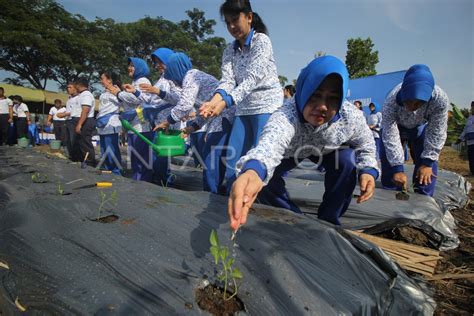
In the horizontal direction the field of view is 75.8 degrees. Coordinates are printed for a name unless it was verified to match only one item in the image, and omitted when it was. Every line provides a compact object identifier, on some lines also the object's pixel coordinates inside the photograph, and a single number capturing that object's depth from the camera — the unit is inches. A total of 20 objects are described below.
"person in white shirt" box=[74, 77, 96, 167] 181.5
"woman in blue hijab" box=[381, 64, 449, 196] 94.5
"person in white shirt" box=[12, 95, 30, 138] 323.2
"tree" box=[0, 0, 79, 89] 669.9
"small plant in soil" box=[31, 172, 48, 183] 81.4
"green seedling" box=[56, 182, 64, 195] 67.2
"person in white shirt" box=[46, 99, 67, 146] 337.0
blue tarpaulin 352.5
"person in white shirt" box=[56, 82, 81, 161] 197.2
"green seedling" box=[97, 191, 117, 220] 55.1
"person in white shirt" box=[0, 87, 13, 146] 283.7
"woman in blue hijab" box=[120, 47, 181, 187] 123.3
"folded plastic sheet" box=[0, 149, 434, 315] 32.0
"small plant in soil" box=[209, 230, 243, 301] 32.6
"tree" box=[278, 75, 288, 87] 1476.4
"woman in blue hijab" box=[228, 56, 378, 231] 42.2
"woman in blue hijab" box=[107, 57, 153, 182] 132.4
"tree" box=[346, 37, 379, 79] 626.2
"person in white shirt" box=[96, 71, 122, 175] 153.7
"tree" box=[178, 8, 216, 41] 1107.9
